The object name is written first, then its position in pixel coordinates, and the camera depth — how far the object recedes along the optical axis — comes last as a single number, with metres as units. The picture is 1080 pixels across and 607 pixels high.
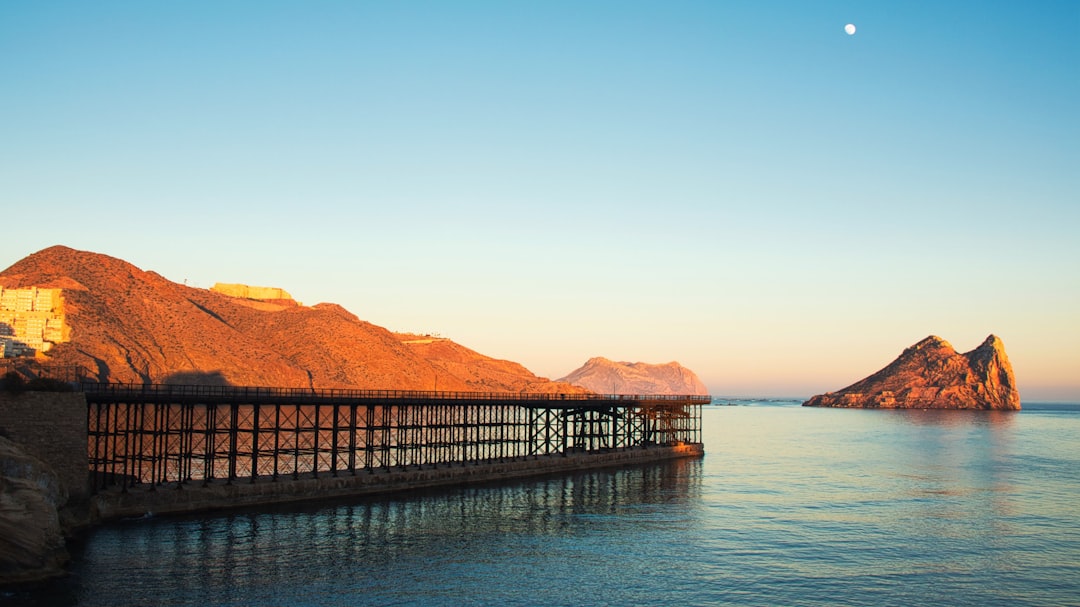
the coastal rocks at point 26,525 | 37.97
